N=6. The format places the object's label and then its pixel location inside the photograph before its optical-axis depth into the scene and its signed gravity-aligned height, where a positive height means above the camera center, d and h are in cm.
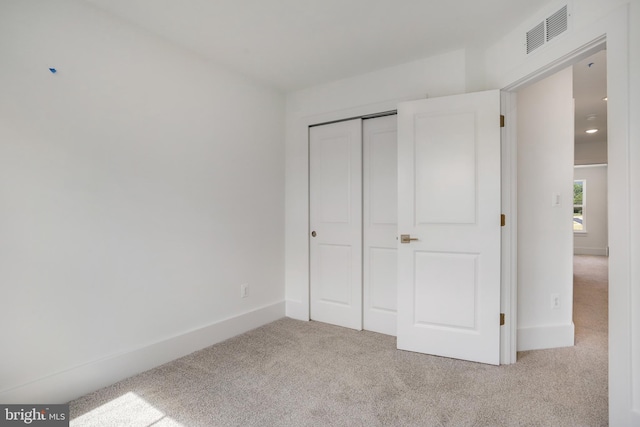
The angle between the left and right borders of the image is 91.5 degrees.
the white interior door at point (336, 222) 313 -11
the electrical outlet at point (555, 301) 264 -75
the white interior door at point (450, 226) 235 -11
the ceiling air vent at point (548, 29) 186 +116
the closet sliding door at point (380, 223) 296 -11
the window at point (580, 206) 816 +16
